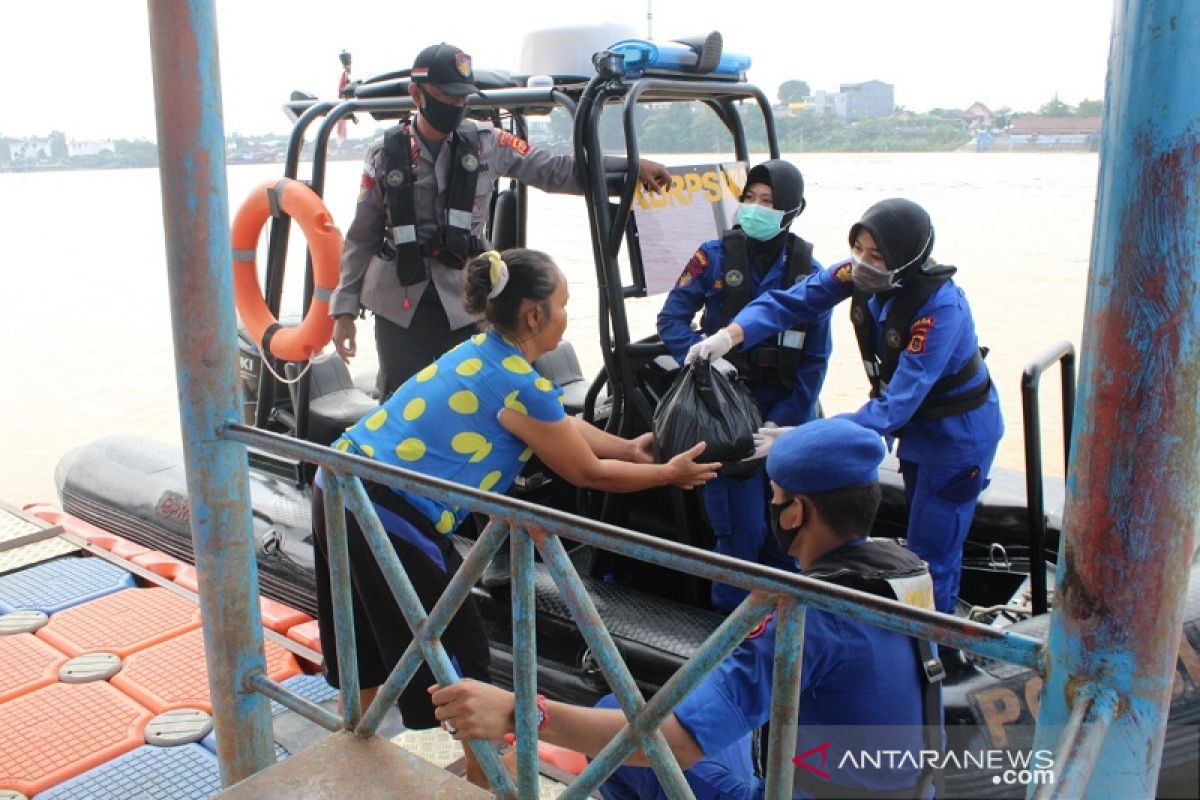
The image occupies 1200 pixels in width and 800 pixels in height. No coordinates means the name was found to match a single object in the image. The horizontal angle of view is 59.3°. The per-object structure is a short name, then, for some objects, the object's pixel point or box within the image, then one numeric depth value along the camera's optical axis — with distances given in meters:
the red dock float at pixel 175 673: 3.04
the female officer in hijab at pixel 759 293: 3.04
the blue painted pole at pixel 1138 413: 0.95
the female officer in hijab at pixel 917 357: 2.67
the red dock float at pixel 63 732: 2.69
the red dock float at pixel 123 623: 3.37
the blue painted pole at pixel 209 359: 1.84
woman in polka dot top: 2.28
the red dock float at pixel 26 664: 3.10
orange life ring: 3.59
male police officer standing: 3.46
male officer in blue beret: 1.51
